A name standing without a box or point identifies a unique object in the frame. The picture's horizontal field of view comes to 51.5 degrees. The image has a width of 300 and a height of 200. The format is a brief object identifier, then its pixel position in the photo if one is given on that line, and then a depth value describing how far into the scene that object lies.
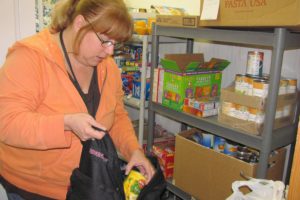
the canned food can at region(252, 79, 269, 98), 1.44
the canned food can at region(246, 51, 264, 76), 1.51
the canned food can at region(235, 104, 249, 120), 1.51
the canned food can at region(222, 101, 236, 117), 1.58
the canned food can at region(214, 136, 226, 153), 1.81
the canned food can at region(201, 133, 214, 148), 1.90
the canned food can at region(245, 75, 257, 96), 1.50
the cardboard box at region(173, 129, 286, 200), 1.59
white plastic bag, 1.06
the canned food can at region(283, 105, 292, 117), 1.57
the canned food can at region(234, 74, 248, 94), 1.53
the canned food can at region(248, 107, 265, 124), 1.46
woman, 0.99
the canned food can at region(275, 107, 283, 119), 1.51
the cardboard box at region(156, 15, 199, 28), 1.65
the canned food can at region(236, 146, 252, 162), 1.67
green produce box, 1.85
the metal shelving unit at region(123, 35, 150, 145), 2.24
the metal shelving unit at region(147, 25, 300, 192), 1.33
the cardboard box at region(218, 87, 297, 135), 1.47
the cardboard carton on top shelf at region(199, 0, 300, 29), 1.17
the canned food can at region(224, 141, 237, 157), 1.74
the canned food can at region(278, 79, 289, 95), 1.48
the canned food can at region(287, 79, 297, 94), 1.55
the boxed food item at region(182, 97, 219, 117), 1.75
